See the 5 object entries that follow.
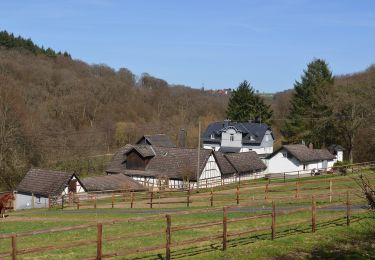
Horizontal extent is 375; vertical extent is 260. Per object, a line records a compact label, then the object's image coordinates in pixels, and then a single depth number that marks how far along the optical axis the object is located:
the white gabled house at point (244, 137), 87.94
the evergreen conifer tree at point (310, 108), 77.50
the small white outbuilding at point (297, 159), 68.12
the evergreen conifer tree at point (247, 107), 96.25
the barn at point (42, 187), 48.40
